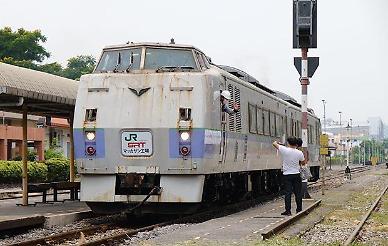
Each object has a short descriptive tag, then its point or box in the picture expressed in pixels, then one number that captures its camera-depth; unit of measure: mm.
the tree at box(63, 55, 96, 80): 91862
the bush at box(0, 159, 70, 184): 33406
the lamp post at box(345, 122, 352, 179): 45381
